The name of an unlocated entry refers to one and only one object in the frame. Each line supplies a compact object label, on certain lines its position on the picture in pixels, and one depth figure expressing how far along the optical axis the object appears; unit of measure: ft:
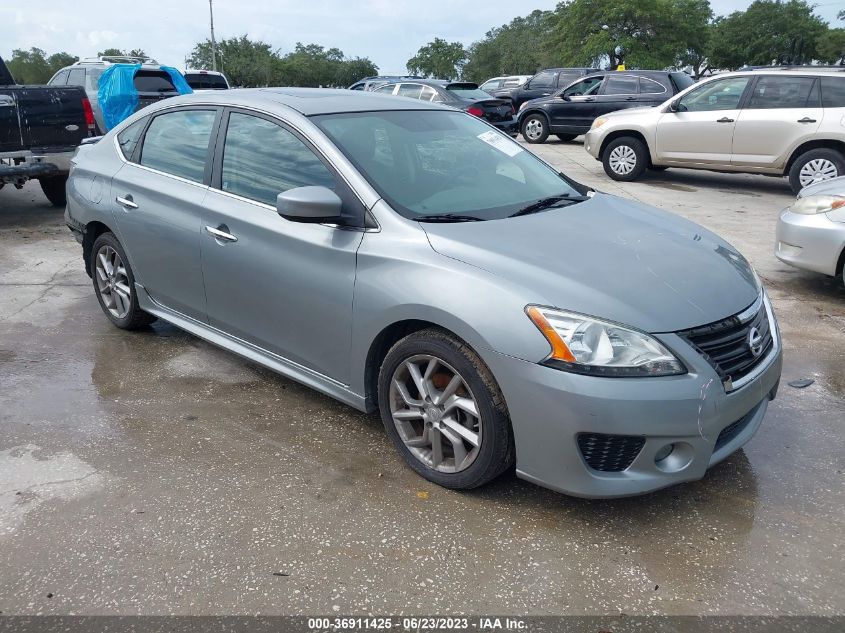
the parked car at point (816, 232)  18.52
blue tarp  37.81
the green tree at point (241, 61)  209.87
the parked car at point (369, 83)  59.37
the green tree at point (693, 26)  175.32
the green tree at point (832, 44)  209.77
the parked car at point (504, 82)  100.89
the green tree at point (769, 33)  217.36
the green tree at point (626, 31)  169.27
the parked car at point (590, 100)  50.03
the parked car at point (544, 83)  74.59
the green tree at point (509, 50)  258.98
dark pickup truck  26.04
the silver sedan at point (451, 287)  8.95
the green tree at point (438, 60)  280.35
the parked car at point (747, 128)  32.45
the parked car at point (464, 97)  49.14
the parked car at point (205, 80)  53.36
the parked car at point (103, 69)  40.57
